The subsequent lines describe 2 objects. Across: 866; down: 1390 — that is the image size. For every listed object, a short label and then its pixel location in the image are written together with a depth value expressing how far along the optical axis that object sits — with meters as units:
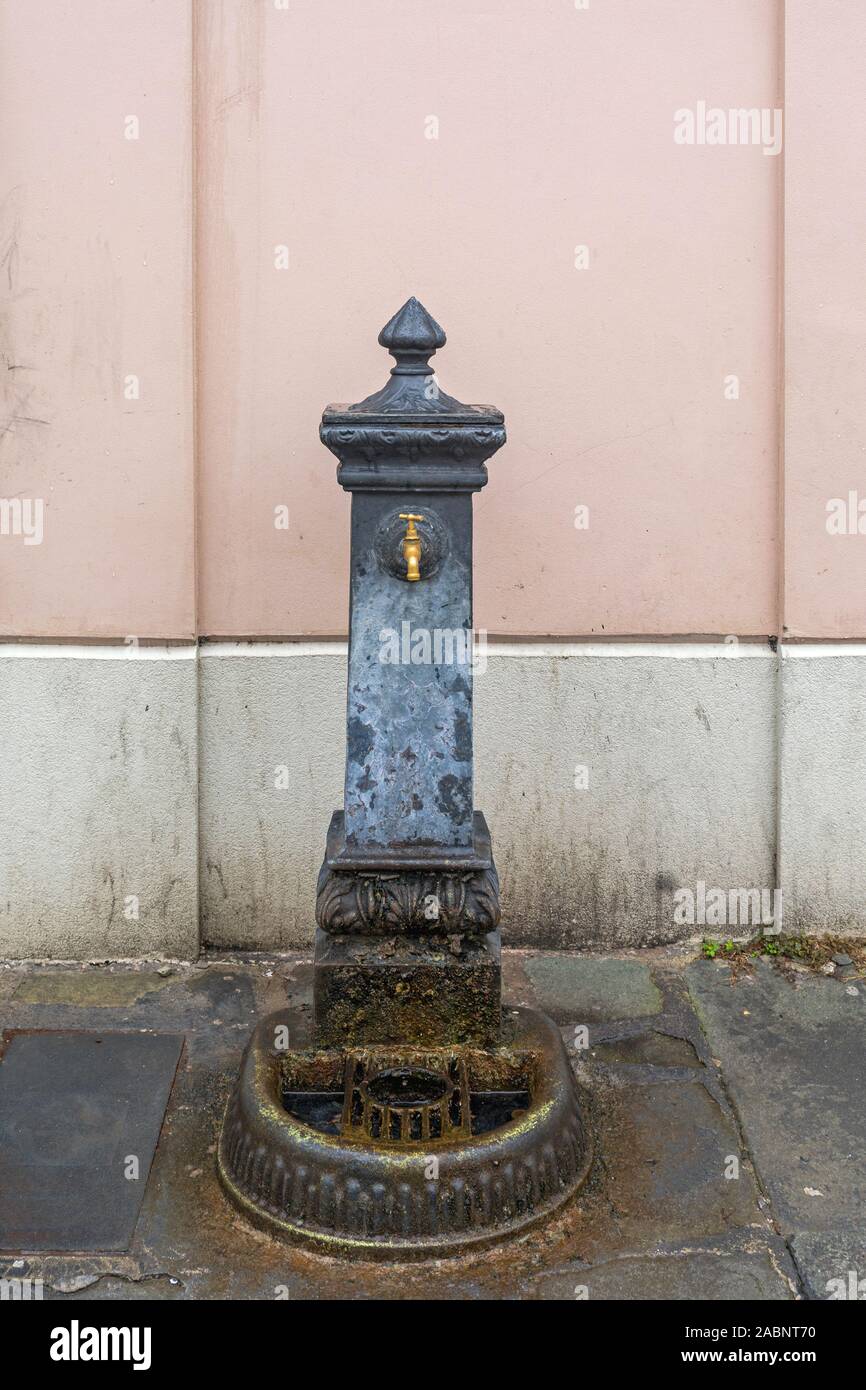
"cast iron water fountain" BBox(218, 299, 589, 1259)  4.23
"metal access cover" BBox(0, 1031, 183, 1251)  4.09
